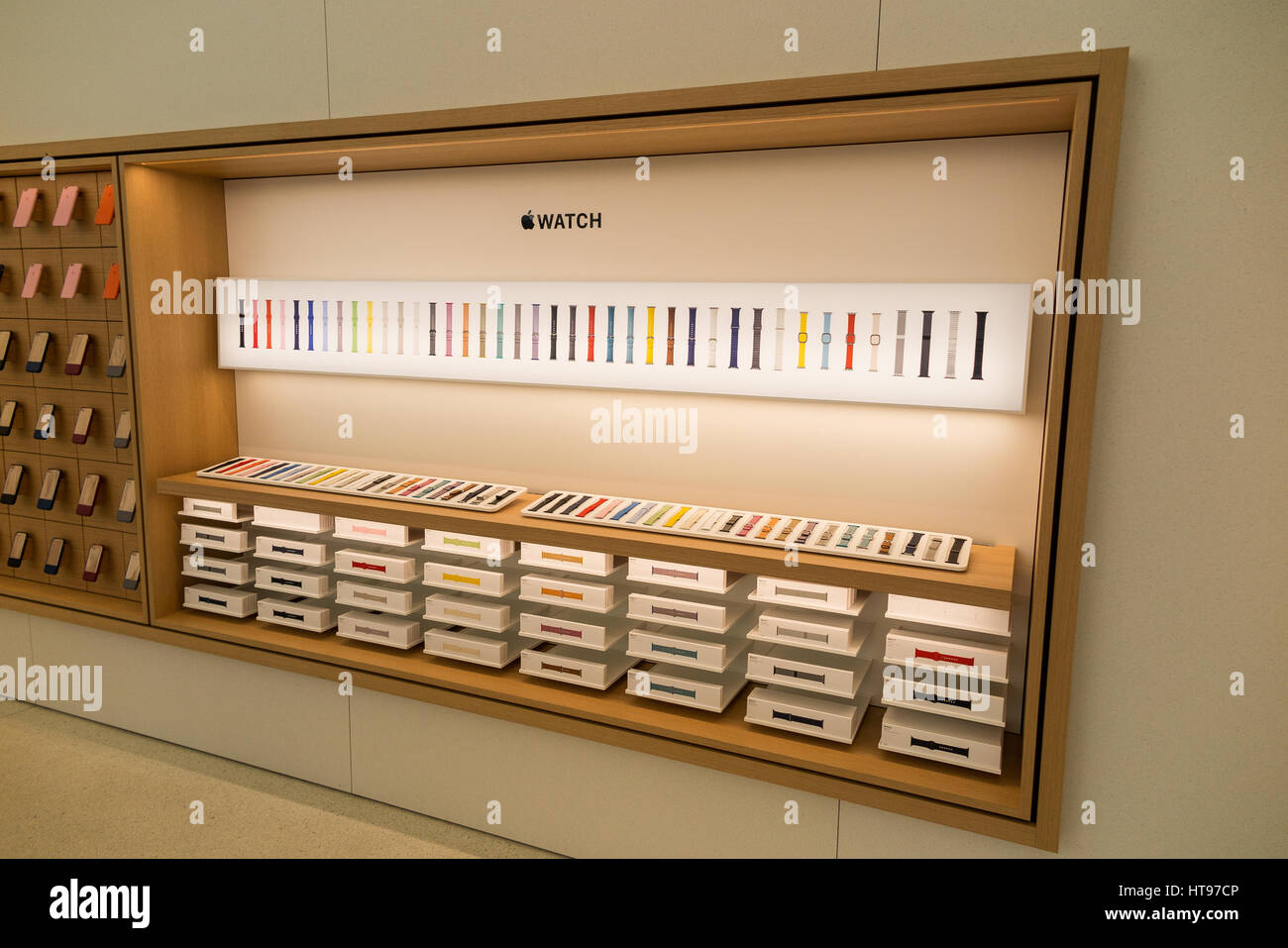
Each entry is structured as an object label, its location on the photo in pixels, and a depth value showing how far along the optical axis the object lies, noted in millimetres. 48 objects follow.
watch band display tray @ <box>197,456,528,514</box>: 2672
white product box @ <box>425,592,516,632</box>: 2596
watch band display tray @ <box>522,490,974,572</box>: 2135
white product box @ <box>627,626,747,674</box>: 2342
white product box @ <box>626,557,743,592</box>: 2311
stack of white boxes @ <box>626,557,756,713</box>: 2330
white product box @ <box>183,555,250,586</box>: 3012
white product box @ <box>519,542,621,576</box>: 2434
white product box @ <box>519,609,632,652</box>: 2475
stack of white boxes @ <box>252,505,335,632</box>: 2881
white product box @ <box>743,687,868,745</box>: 2219
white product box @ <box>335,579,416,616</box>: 2744
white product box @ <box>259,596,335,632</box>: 2887
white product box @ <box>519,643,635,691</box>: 2486
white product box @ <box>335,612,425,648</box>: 2744
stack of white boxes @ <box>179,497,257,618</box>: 2990
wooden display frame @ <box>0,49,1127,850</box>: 1789
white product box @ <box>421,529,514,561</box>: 2557
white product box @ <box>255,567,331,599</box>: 2896
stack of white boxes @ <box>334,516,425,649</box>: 2723
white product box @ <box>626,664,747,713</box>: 2352
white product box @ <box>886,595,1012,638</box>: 2041
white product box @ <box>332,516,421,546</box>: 2705
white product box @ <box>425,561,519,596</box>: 2598
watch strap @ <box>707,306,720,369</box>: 2451
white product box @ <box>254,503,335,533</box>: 2881
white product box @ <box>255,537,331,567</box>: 2857
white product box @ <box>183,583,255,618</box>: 3029
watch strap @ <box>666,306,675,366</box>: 2500
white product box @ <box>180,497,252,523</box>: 2961
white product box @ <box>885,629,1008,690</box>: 2045
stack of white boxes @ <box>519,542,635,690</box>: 2451
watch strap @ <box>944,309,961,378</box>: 2168
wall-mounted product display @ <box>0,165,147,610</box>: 3098
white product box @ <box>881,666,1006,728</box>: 2062
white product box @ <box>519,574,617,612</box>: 2443
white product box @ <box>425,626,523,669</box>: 2619
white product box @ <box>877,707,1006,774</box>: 2074
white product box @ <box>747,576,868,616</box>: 2188
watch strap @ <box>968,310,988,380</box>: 2141
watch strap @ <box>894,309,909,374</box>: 2225
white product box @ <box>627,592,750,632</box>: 2332
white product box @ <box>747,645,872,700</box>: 2209
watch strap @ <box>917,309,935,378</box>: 2195
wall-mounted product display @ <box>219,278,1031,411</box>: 2168
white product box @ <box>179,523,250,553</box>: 2988
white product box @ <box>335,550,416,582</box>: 2713
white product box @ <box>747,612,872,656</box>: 2184
